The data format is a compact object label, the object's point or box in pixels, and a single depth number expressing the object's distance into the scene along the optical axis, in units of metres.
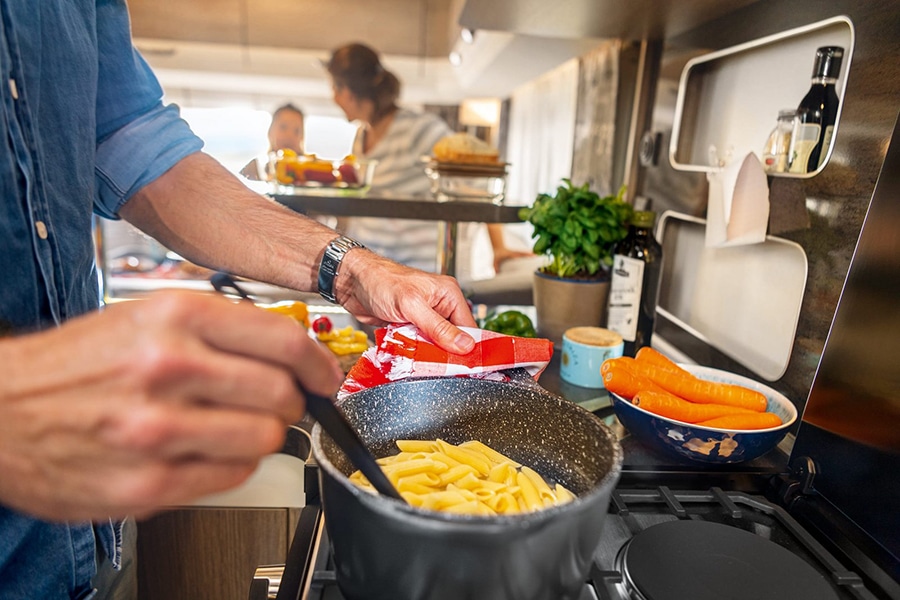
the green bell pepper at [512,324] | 1.04
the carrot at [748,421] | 0.67
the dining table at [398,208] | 1.19
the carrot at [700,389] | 0.72
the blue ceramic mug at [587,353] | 0.91
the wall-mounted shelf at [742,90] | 0.83
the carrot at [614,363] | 0.75
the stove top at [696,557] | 0.47
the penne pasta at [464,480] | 0.43
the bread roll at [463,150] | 1.35
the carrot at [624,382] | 0.72
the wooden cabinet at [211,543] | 0.91
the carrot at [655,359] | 0.78
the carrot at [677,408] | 0.69
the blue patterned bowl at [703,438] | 0.64
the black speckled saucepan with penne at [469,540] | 0.32
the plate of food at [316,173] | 1.43
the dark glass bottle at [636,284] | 1.02
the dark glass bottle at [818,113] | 0.72
